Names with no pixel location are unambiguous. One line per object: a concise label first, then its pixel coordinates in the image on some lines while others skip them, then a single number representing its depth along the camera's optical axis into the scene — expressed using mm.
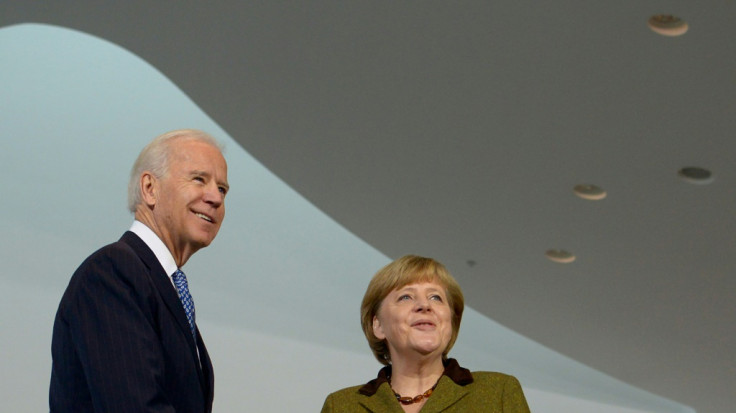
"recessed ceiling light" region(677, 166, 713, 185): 5727
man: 2164
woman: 2811
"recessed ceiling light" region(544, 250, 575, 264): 7207
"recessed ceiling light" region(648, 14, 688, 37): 4434
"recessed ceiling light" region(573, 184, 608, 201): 6253
